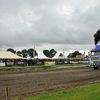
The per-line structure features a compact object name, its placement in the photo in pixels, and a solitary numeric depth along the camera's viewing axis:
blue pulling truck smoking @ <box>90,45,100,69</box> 22.17
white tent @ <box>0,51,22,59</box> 47.51
